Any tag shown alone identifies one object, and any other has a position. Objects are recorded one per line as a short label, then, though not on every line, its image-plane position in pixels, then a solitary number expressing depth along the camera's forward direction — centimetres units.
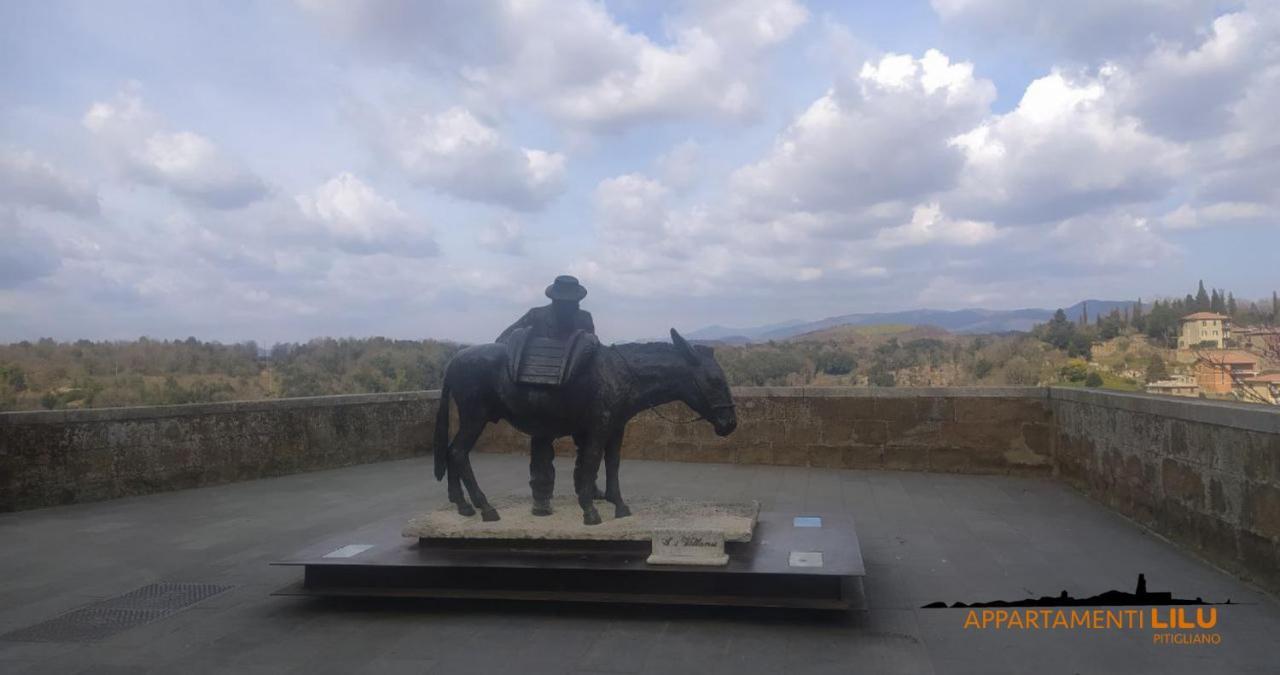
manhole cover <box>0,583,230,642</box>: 423
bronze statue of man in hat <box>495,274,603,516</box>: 569
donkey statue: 538
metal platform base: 437
